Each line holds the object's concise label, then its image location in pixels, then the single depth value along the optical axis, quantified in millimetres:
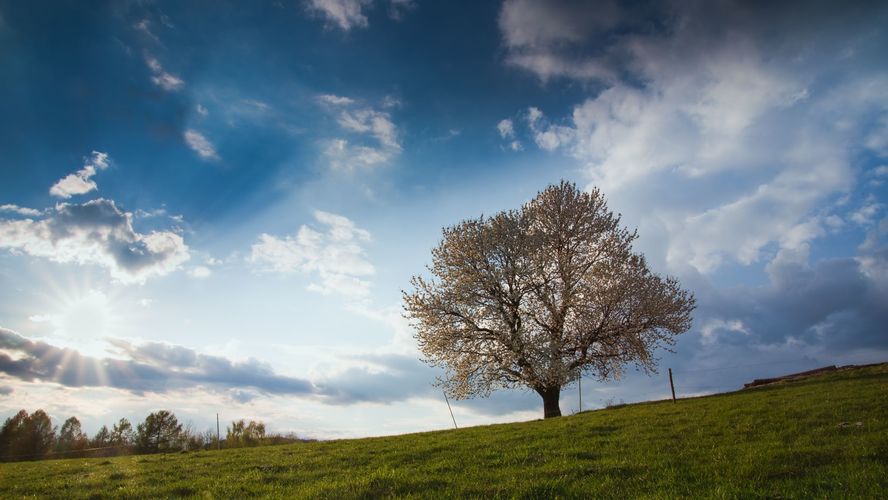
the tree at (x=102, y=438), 54831
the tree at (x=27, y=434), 63375
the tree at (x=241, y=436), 37344
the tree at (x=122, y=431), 52331
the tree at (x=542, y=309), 34375
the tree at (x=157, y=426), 57906
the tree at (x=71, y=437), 52688
